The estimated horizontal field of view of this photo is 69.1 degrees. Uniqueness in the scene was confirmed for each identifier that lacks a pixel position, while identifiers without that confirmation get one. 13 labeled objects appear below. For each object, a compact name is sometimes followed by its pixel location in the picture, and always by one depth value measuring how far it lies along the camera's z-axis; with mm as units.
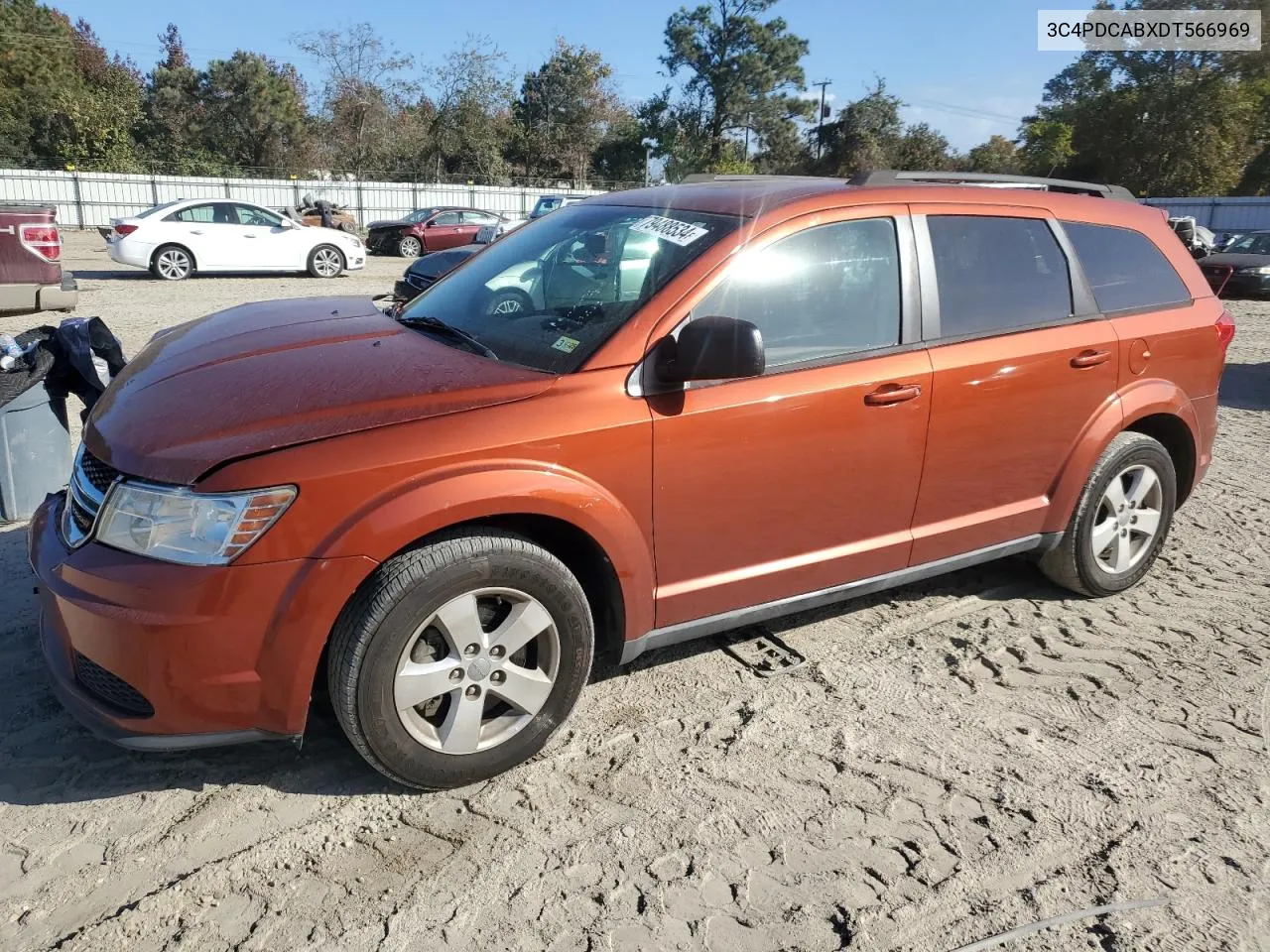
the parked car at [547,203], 23164
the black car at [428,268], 8891
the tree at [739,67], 58562
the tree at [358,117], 47656
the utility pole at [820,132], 58194
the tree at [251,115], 44844
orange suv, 2471
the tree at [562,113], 52688
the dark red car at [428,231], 25078
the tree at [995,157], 49844
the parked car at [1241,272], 17844
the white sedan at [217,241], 16109
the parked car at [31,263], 9836
